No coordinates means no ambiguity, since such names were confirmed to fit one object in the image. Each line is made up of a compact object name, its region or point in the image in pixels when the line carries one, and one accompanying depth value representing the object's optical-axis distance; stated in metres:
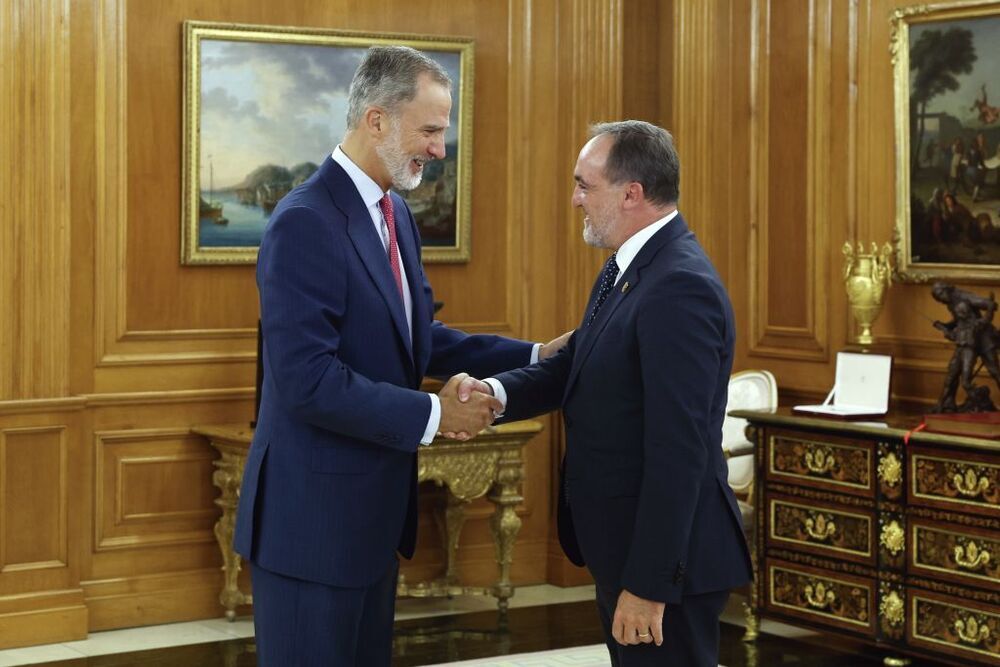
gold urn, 6.47
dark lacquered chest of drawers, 5.55
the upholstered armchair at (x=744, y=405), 6.87
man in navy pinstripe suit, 3.26
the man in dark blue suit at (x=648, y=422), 3.20
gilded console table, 6.63
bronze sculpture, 5.93
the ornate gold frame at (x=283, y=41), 6.68
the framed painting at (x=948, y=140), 6.23
